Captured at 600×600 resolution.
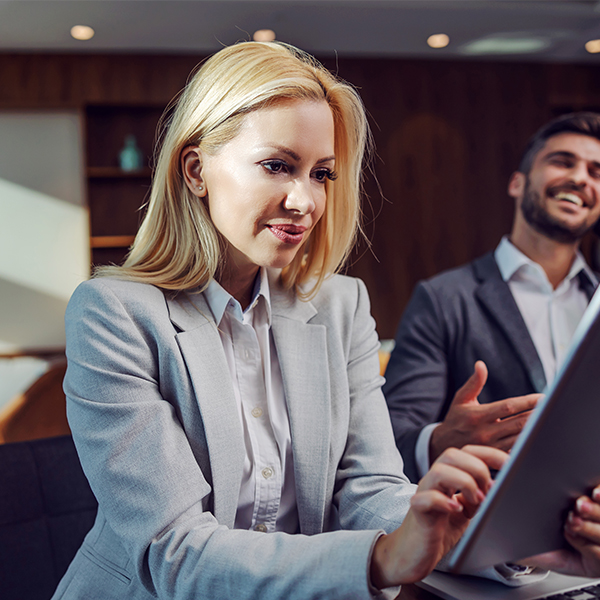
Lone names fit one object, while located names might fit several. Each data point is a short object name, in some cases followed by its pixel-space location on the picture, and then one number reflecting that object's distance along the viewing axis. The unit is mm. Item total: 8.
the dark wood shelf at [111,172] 4598
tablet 515
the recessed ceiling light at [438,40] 4666
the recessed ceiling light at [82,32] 4191
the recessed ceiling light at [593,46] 4961
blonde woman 801
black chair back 1078
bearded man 1786
